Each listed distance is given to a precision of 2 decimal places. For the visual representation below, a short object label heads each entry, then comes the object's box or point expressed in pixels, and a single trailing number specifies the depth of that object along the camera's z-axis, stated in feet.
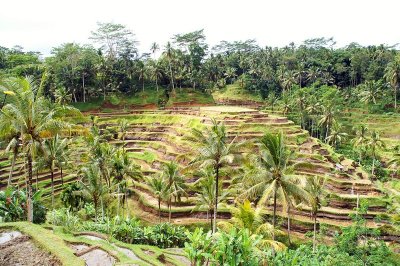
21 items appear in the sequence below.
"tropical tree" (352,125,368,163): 198.86
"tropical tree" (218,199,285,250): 57.41
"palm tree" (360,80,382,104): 263.70
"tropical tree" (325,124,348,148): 214.28
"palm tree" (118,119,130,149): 184.28
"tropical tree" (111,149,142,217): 108.68
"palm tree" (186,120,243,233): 84.79
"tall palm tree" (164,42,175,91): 246.88
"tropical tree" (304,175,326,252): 98.68
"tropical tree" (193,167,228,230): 94.84
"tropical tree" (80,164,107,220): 95.71
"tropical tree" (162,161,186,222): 108.06
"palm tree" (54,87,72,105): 209.67
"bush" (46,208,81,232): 77.79
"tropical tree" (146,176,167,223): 108.06
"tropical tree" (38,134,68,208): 106.26
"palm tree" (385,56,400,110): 252.83
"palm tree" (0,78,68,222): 55.52
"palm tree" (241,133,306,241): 70.64
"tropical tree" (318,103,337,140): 220.02
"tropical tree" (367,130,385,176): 189.37
